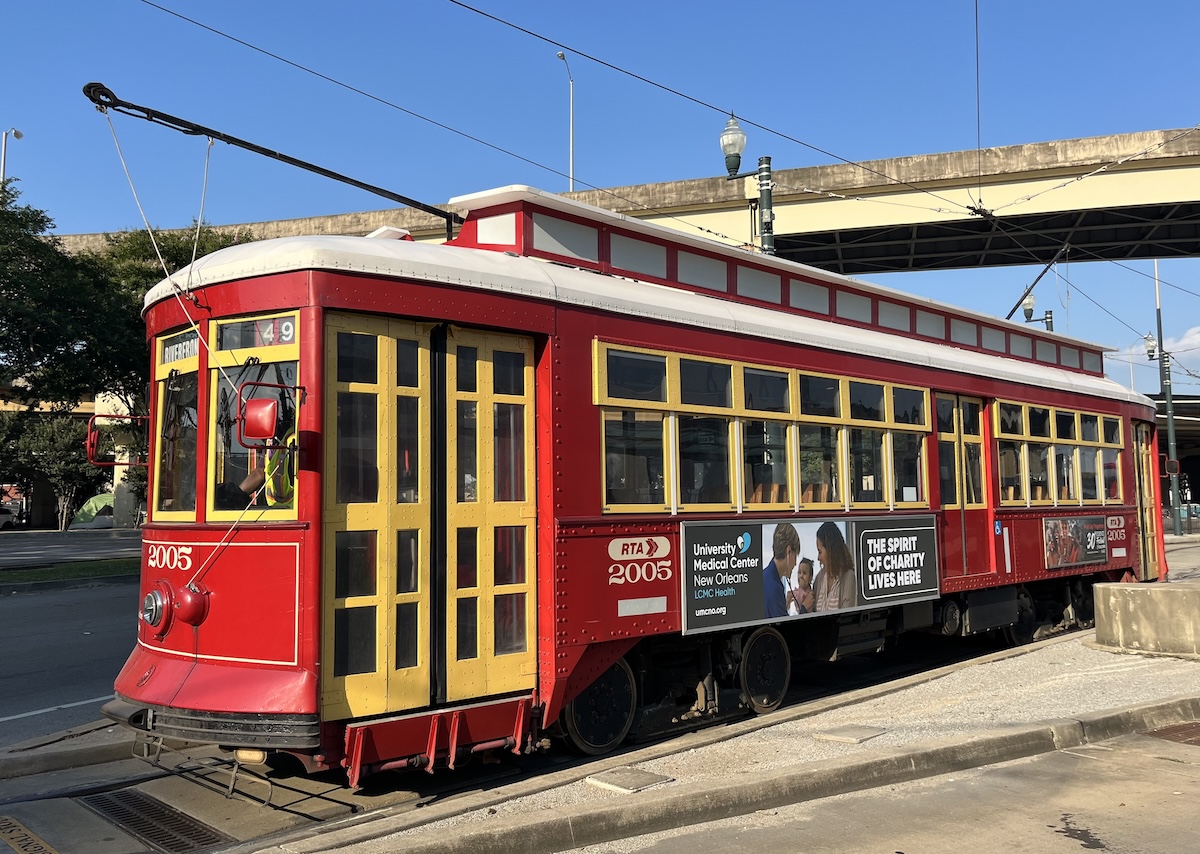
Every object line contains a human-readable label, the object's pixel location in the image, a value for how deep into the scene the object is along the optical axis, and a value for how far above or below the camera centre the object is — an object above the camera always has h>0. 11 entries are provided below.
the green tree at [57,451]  45.09 +3.54
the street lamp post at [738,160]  12.62 +4.62
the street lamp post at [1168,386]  36.53 +4.72
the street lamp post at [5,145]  42.62 +16.57
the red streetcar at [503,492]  5.38 +0.19
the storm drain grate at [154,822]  5.16 -1.65
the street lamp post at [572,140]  28.89 +11.10
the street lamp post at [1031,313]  23.84 +4.94
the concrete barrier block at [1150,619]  10.39 -1.17
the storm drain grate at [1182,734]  7.35 -1.71
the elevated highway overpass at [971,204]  22.30 +7.41
